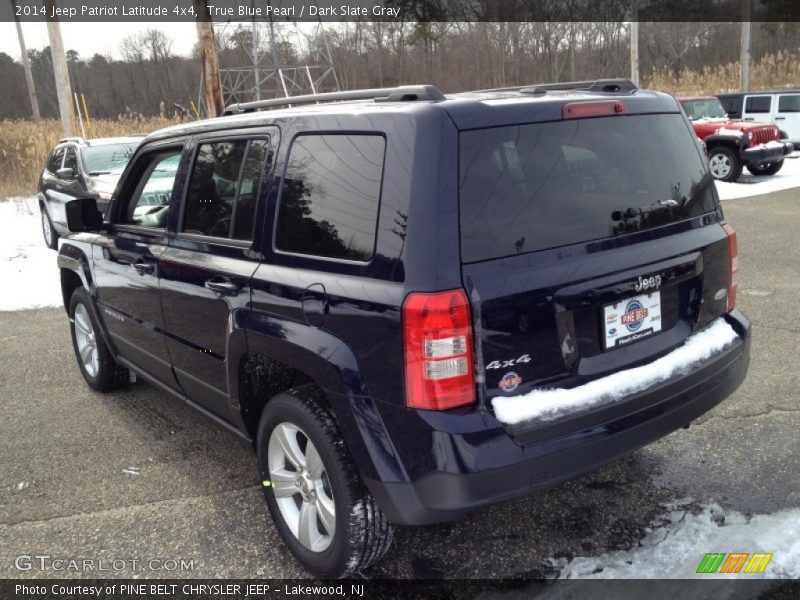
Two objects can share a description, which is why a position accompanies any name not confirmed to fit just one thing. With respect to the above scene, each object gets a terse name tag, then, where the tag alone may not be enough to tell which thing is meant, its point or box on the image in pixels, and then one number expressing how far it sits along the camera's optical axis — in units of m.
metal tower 23.78
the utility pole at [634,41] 22.06
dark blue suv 2.26
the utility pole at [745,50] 24.52
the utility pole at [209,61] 11.33
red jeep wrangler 14.80
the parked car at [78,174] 9.80
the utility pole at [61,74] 14.78
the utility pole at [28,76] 31.30
